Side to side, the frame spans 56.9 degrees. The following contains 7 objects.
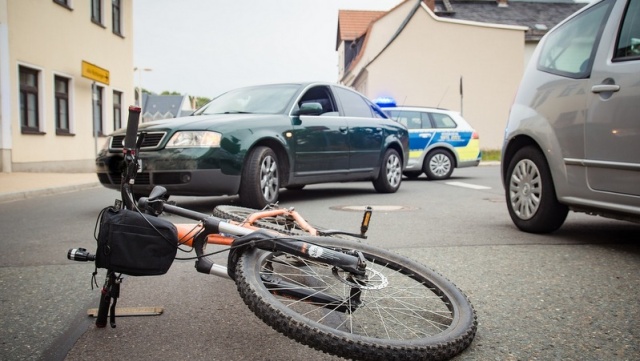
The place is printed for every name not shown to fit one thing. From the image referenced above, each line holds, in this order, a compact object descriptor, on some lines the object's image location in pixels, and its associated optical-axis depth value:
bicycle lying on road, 2.28
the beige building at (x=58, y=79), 15.08
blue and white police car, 13.75
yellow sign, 18.64
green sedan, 6.53
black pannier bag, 2.34
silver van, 4.17
